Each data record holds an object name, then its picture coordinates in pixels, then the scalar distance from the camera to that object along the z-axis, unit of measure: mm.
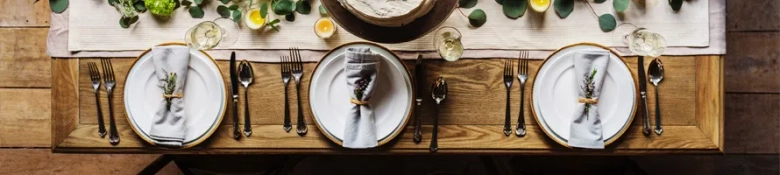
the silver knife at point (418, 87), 1399
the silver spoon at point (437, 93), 1419
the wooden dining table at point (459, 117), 1411
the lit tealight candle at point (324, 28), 1430
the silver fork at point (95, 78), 1464
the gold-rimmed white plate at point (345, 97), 1418
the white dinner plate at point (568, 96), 1402
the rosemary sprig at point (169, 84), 1428
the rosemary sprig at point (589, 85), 1378
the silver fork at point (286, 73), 1436
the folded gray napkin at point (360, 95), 1329
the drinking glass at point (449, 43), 1408
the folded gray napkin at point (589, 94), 1378
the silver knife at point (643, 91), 1398
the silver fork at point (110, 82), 1465
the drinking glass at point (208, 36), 1438
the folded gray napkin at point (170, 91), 1432
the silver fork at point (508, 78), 1416
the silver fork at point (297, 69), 1435
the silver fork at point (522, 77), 1416
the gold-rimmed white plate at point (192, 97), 1446
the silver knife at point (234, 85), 1426
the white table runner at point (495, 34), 1412
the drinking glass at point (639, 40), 1399
